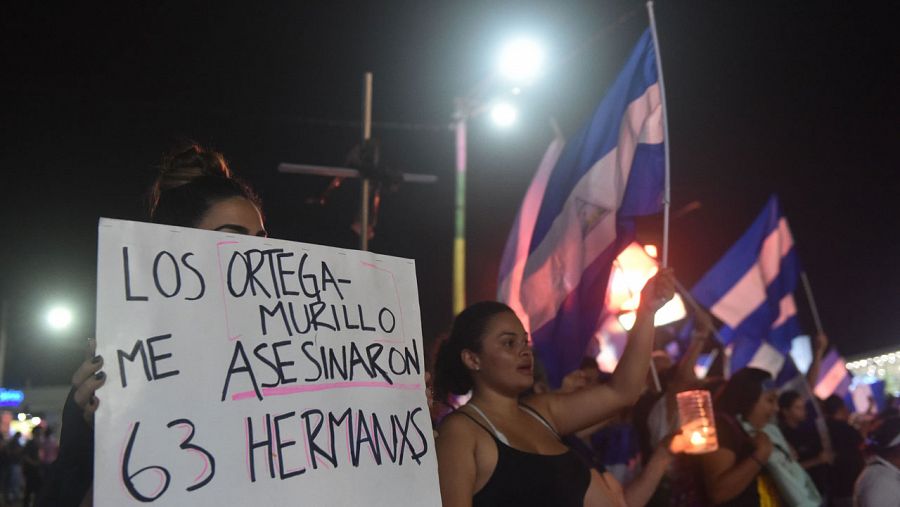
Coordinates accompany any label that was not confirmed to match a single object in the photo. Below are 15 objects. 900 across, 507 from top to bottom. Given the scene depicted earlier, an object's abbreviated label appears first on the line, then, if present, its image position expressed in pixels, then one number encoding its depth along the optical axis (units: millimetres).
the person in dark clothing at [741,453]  4902
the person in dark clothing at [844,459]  7387
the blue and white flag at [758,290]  9203
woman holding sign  1839
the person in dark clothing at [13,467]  16722
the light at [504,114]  12086
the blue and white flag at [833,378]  11656
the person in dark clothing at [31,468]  13945
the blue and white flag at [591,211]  5047
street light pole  12555
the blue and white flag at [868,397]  14051
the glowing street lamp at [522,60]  11062
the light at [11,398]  21372
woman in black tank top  2873
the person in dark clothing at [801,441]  7340
